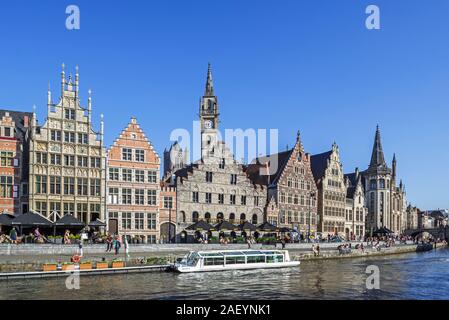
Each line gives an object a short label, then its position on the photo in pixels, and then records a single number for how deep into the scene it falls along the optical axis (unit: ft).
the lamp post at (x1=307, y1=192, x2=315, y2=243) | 242.15
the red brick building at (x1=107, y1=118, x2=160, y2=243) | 196.13
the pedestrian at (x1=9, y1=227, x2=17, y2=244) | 146.94
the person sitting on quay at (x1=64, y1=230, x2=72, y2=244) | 153.65
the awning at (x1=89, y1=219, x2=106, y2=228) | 174.70
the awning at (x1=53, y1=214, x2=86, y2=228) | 161.48
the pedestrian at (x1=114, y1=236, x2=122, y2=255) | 149.28
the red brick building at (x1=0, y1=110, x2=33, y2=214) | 178.40
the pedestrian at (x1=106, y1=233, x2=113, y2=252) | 154.61
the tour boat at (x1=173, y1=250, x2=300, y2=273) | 134.62
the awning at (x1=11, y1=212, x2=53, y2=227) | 152.46
